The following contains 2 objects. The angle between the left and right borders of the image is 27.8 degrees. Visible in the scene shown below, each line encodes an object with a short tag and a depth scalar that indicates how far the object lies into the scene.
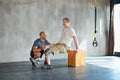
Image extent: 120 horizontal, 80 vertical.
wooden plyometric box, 6.79
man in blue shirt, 6.33
